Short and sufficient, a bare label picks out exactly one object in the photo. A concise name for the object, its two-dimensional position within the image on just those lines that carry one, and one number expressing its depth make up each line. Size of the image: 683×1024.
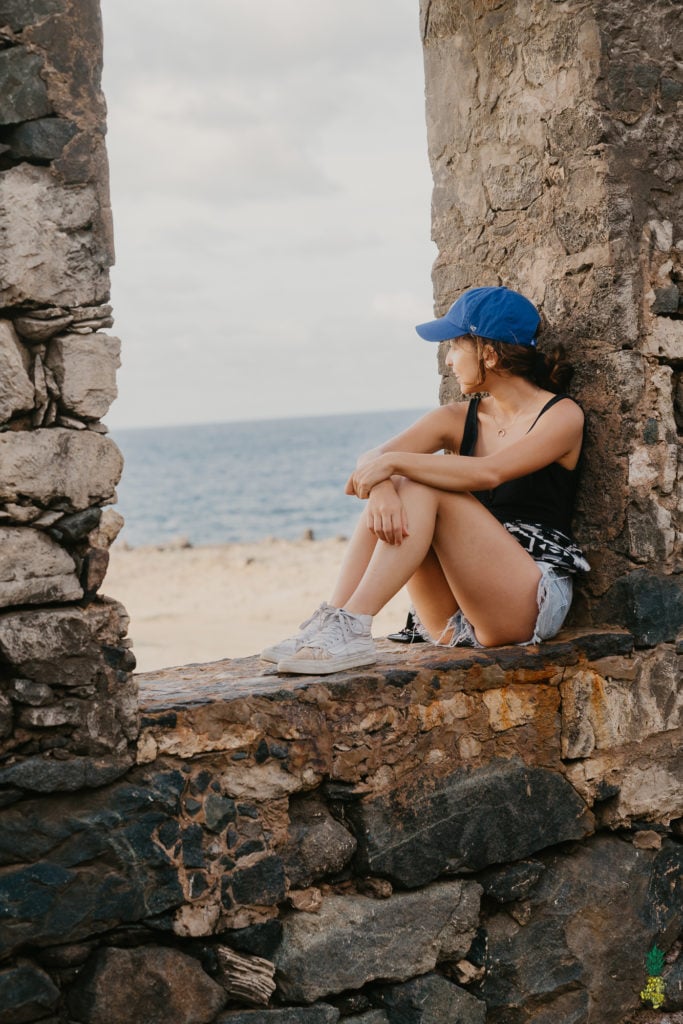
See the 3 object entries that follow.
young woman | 2.91
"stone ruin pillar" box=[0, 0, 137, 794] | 2.28
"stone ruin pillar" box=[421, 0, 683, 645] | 3.17
